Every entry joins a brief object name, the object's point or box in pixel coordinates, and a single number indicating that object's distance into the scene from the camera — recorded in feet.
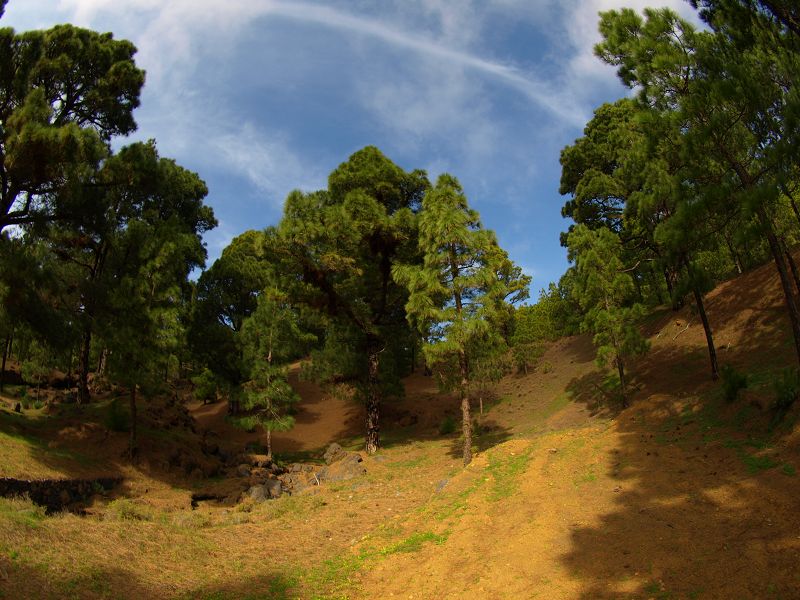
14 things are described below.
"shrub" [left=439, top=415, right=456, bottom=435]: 84.89
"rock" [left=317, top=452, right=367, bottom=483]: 60.85
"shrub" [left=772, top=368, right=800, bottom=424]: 30.86
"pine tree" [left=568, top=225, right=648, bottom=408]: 59.52
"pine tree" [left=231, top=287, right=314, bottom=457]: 75.25
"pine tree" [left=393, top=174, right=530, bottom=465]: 54.85
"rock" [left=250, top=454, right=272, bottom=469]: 72.59
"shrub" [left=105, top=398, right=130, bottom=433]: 66.33
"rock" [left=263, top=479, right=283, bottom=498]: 54.66
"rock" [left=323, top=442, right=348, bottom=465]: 74.59
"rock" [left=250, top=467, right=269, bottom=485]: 60.49
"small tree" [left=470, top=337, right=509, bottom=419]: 58.08
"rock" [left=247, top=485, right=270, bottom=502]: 52.70
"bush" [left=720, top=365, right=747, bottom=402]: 39.27
